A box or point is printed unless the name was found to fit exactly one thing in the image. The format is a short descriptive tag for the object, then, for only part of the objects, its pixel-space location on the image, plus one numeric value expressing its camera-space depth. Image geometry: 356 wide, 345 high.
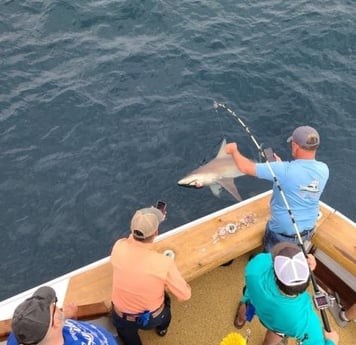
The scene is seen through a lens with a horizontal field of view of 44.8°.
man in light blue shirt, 5.21
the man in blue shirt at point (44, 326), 3.02
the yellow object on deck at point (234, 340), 4.01
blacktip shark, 8.36
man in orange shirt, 4.31
